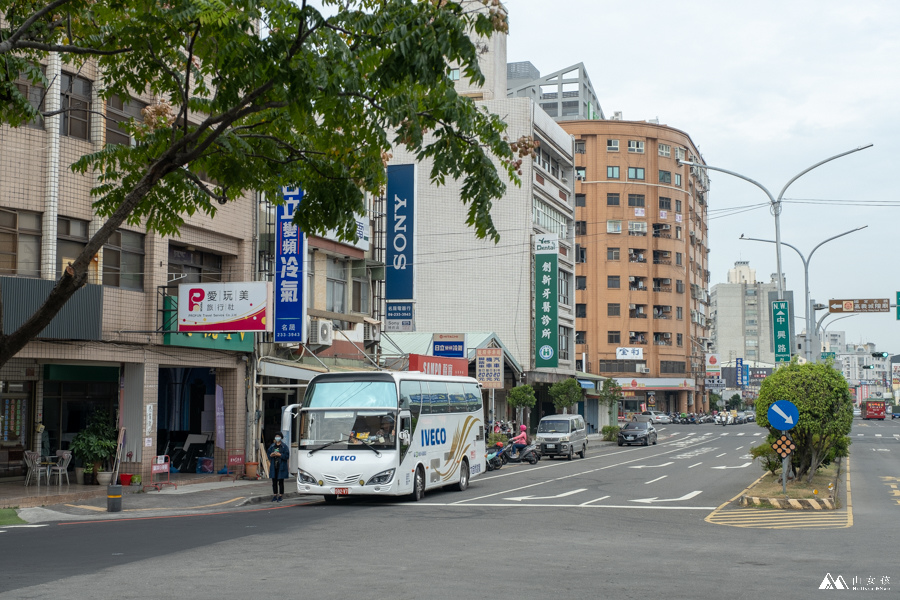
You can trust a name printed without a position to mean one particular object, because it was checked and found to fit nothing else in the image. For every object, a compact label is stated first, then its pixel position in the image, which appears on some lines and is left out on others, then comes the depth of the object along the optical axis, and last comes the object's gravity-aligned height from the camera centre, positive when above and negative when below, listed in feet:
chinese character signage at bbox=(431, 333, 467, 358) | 128.36 +4.50
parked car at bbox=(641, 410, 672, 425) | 290.56 -12.46
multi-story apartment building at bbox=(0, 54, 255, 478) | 69.62 +5.42
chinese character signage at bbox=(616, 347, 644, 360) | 312.09 +8.51
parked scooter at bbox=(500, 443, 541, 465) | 114.01 -9.77
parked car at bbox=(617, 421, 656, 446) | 172.29 -10.65
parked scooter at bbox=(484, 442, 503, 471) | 107.96 -9.55
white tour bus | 66.28 -4.22
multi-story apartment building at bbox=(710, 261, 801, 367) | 567.59 +39.49
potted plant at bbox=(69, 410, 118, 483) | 75.66 -5.36
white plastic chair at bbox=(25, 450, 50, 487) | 72.59 -6.72
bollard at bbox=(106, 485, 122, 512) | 62.49 -8.23
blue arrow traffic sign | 61.93 -2.50
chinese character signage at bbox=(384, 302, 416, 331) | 112.88 +7.65
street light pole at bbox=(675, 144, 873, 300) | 95.61 +18.69
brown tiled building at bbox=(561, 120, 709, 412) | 315.78 +42.46
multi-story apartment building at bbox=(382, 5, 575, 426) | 170.91 +21.85
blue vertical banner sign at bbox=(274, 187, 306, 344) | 85.97 +8.87
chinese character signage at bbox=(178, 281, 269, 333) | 77.00 +6.06
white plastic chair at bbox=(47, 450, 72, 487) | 72.88 -6.96
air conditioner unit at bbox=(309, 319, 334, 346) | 96.48 +4.84
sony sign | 110.93 +17.78
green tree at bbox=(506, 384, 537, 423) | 146.61 -3.04
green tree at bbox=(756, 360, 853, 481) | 68.28 -2.00
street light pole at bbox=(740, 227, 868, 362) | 129.29 +10.24
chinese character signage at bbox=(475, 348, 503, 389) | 133.69 +1.47
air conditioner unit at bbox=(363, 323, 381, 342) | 115.03 +5.80
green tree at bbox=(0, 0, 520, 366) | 30.27 +10.13
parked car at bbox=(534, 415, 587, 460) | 128.16 -8.26
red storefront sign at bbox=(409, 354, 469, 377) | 107.96 +1.67
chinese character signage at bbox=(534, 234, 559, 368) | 170.30 +14.05
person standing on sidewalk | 70.23 -6.55
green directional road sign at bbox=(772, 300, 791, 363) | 122.83 +6.63
